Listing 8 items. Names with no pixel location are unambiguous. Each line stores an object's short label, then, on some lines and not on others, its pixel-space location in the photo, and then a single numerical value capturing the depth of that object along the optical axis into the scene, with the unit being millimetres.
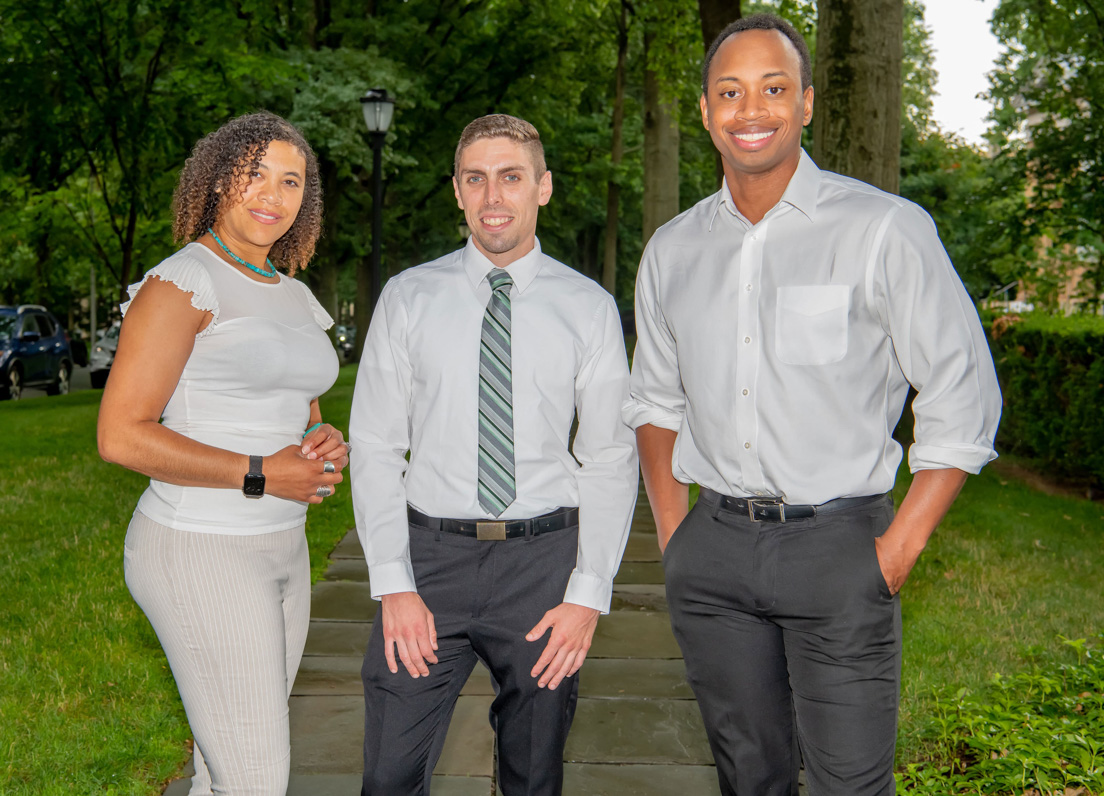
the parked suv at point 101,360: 26906
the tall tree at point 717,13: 11711
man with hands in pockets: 2594
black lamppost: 15023
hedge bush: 10359
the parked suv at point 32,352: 21734
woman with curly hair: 2551
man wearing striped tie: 2822
